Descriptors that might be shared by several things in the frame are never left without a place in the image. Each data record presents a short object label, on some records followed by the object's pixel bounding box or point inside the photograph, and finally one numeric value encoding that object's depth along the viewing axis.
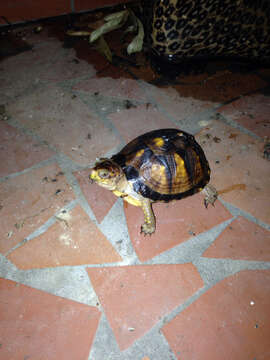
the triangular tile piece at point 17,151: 0.35
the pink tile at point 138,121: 0.40
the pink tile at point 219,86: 0.46
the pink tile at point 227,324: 0.23
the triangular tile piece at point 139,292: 0.24
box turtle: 0.29
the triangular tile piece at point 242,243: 0.28
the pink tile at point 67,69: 0.48
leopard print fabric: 0.45
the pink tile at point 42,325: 0.23
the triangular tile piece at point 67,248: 0.28
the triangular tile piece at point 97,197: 0.31
